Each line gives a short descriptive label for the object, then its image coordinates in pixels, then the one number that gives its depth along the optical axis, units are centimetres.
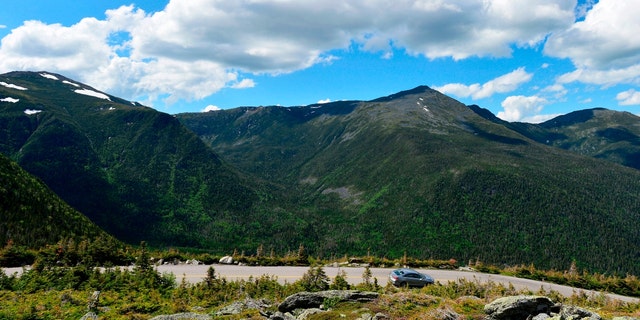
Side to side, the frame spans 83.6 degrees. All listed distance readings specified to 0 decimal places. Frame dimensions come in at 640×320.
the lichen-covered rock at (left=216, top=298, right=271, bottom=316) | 2286
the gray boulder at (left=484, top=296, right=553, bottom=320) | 1973
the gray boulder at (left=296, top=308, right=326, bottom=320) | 2114
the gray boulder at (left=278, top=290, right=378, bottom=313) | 2341
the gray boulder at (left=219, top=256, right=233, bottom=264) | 4300
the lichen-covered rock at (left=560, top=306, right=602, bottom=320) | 1769
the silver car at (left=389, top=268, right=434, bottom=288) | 3583
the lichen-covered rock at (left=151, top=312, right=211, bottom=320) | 2073
